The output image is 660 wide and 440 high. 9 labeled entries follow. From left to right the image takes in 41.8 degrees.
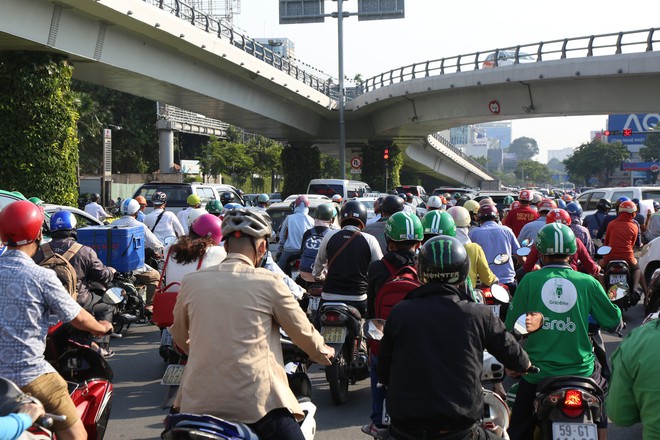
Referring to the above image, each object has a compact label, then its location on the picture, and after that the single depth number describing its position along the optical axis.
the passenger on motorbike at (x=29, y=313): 4.27
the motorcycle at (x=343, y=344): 7.47
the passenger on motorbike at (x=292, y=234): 11.21
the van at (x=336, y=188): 29.69
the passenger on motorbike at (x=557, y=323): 4.98
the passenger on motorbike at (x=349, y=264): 7.79
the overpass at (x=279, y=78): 21.17
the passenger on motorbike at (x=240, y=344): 3.76
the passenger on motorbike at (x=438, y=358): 3.92
